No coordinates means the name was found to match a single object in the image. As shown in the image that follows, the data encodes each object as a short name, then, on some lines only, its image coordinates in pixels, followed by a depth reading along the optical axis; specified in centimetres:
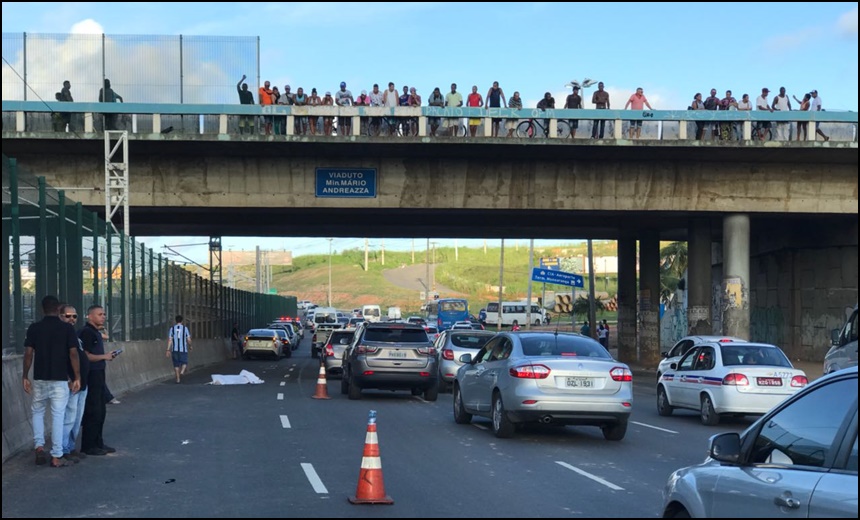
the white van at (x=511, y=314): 8388
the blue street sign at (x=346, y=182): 3350
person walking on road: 2998
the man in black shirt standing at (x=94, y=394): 1363
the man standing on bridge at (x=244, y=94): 3303
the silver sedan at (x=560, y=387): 1545
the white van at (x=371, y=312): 8328
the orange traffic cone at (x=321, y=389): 2453
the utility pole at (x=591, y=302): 4919
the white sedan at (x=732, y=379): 1859
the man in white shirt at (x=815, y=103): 3281
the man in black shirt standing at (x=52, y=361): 1232
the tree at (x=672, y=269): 7288
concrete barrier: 1384
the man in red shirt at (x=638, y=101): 3322
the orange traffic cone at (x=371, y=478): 1027
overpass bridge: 3150
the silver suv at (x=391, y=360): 2331
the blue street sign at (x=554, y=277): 6038
